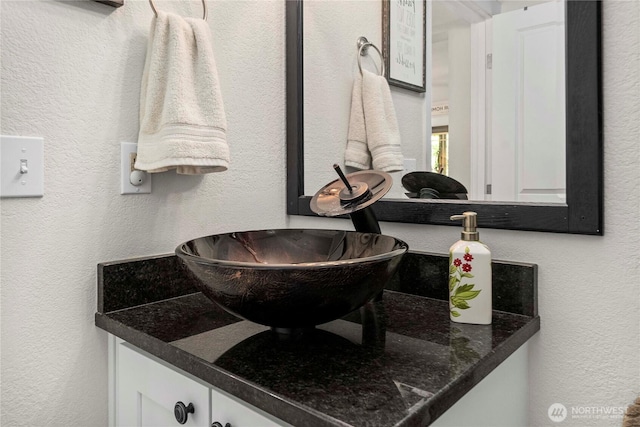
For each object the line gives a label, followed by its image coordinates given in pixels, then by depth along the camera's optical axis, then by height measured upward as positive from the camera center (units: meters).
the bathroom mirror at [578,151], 0.80 +0.11
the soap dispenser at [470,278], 0.83 -0.13
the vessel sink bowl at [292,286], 0.65 -0.12
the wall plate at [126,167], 0.98 +0.10
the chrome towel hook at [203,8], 0.96 +0.47
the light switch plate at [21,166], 0.81 +0.08
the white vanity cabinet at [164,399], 0.66 -0.33
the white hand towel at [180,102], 0.93 +0.24
